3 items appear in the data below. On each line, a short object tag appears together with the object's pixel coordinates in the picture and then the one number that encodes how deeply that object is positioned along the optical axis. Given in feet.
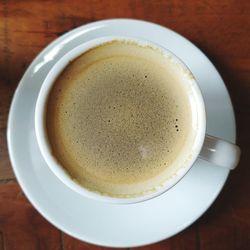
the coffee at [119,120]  0.74
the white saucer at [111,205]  0.78
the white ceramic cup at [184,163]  0.71
